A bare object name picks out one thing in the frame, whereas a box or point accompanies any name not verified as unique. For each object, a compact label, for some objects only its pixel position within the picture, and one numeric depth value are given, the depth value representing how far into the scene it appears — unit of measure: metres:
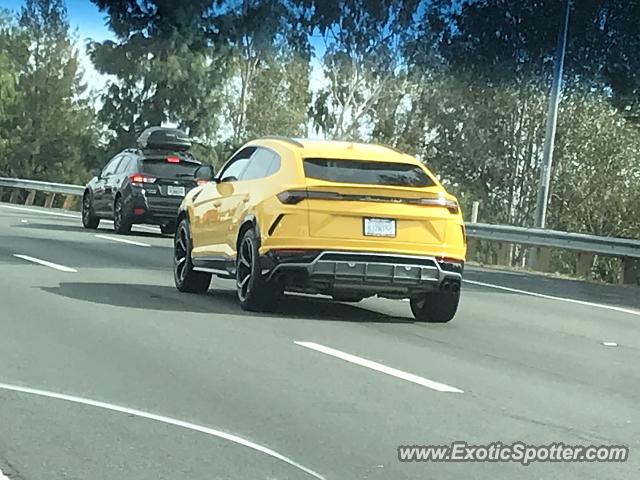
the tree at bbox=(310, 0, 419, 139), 54.44
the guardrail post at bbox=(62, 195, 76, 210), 43.31
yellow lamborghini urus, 12.80
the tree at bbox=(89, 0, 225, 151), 61.44
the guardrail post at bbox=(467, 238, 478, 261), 28.08
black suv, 26.78
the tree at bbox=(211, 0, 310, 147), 57.72
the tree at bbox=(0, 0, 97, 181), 75.31
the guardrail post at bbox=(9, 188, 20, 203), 47.11
